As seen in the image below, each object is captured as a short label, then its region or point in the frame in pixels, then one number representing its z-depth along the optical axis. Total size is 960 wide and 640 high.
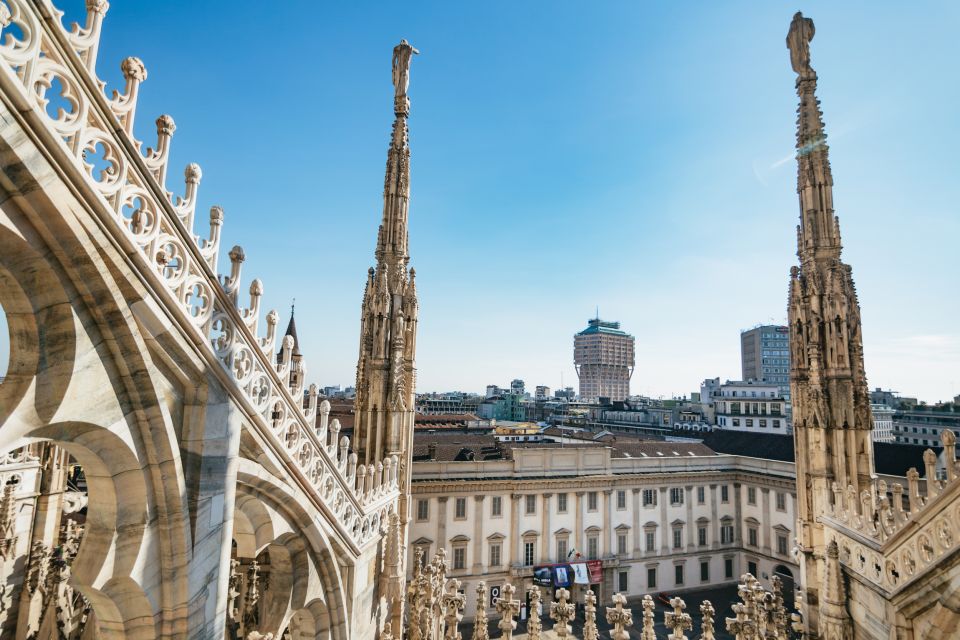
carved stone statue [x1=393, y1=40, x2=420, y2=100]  17.19
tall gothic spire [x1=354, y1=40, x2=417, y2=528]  14.98
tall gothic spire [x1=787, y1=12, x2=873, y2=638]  13.72
